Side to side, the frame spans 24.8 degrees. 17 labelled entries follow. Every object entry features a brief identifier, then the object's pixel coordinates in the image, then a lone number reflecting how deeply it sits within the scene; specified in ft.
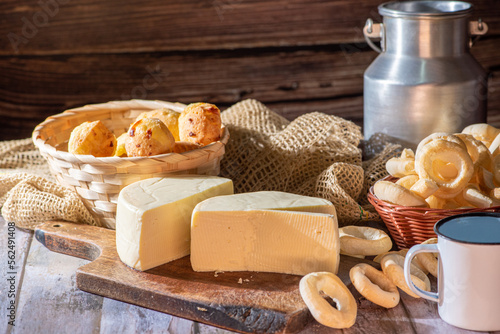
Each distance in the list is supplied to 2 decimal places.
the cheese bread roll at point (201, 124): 4.33
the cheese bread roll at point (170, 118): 4.47
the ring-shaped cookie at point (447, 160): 3.90
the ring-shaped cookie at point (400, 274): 3.72
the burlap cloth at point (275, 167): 4.30
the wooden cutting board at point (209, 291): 3.63
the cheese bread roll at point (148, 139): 4.15
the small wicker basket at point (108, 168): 4.10
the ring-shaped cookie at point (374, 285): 3.68
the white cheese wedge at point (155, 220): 3.86
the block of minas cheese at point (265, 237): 3.82
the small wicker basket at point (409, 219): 3.86
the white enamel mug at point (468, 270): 3.47
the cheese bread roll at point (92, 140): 4.20
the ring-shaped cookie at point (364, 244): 3.94
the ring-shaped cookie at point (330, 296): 3.59
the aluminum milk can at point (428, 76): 4.55
